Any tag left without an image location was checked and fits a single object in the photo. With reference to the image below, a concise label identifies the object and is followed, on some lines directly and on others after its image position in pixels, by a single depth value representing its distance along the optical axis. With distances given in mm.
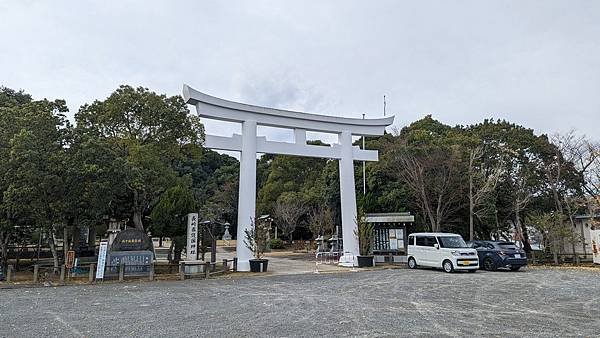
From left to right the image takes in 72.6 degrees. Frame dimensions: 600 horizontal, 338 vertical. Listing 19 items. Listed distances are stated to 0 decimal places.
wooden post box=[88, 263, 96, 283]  12406
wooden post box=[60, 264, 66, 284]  12350
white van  14445
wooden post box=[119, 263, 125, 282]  12878
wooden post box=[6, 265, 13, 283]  12452
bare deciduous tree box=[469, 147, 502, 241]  19391
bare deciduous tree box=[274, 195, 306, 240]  32031
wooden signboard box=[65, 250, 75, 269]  13070
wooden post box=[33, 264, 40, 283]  12190
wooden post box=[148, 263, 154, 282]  13098
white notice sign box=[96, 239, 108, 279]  12609
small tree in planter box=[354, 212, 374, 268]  17125
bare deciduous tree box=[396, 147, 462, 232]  19906
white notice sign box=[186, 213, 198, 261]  14719
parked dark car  15148
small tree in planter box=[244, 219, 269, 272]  15430
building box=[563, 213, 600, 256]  20016
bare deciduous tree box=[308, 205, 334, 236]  28766
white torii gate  15555
